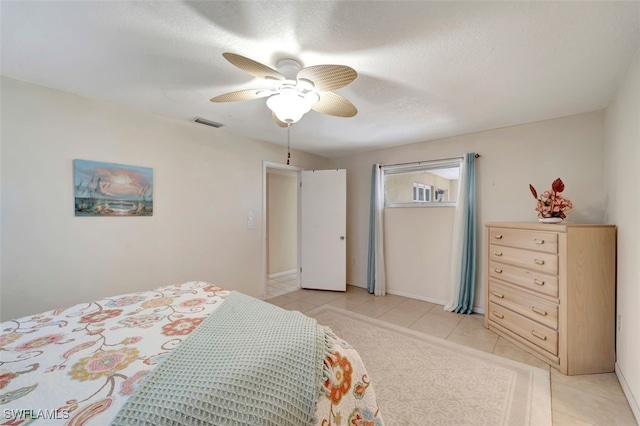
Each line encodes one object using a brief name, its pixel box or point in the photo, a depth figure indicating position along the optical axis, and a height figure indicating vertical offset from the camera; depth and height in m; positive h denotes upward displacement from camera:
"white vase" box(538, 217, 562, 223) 2.34 -0.08
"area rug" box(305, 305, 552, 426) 1.62 -1.29
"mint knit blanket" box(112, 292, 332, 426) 0.75 -0.56
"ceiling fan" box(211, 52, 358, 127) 1.40 +0.76
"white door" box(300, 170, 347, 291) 4.26 -0.33
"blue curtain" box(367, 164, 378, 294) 4.11 -0.43
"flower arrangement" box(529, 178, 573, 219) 2.36 +0.06
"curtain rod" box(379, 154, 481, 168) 3.27 +0.70
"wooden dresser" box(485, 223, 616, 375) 2.03 -0.70
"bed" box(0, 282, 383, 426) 0.75 -0.57
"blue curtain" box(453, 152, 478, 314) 3.24 -0.45
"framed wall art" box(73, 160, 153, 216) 2.27 +0.19
